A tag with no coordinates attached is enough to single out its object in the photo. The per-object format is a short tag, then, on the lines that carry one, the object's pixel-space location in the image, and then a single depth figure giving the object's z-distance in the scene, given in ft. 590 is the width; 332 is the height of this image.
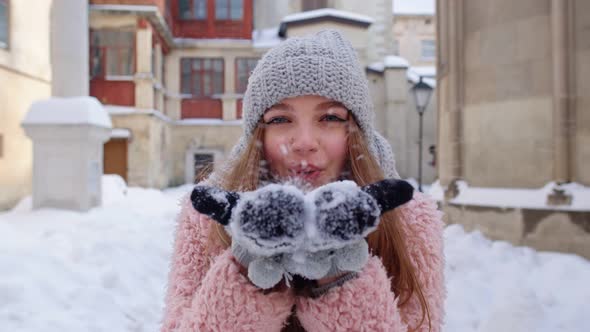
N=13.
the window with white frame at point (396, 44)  106.11
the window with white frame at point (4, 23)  26.00
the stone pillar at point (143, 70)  46.65
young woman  4.45
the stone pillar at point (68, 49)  23.08
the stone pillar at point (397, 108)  57.00
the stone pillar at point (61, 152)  21.81
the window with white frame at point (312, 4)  64.64
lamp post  33.83
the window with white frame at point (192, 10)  58.44
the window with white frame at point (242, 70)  57.57
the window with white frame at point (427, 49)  107.04
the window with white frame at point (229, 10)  58.54
